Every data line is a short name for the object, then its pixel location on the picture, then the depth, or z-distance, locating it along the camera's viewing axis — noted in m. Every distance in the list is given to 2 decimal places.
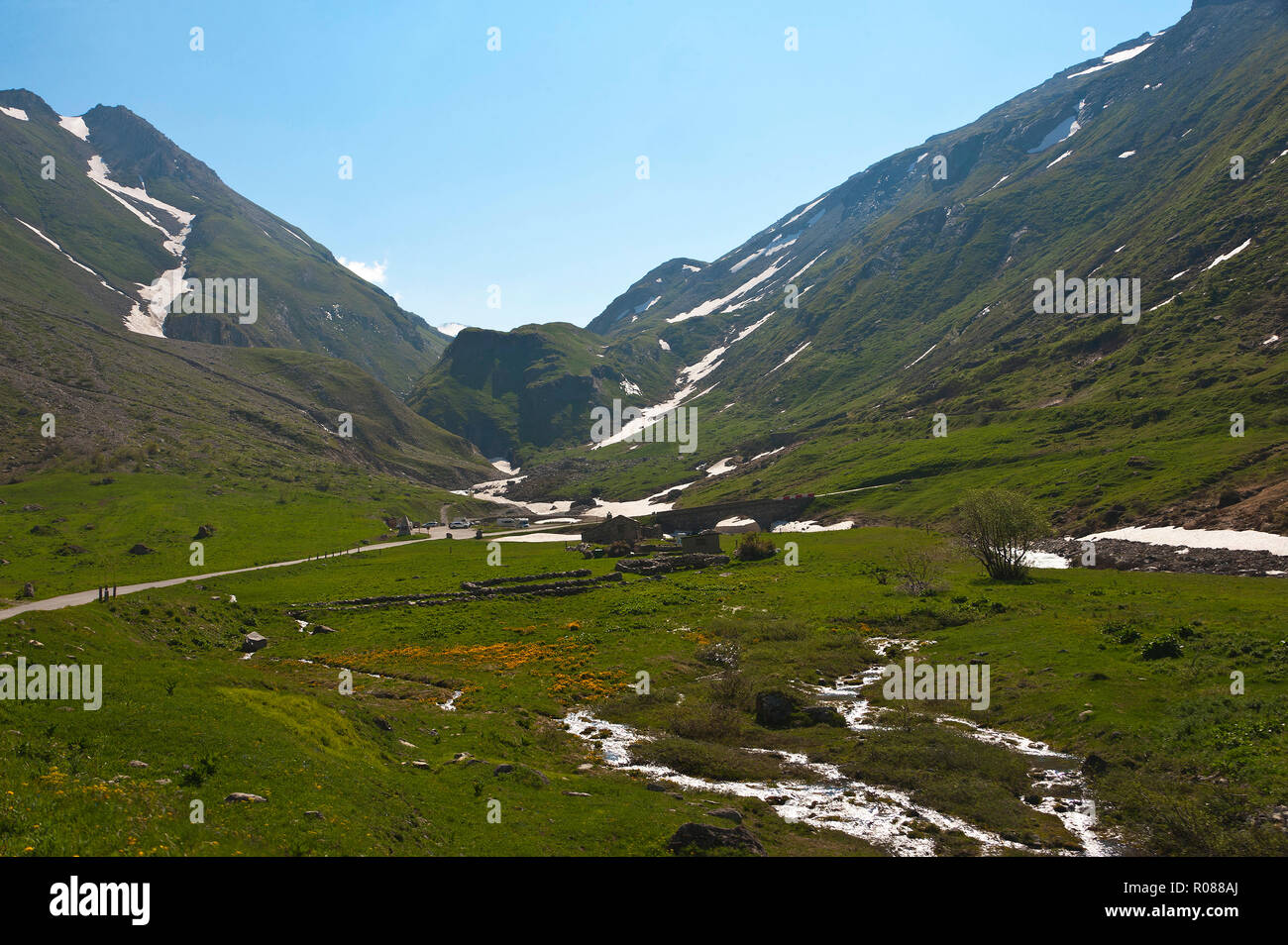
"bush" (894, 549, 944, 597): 70.25
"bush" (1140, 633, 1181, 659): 41.19
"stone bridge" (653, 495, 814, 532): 154.62
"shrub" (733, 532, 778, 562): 101.43
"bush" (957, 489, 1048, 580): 73.81
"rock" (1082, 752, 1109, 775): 30.50
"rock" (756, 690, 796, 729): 39.59
